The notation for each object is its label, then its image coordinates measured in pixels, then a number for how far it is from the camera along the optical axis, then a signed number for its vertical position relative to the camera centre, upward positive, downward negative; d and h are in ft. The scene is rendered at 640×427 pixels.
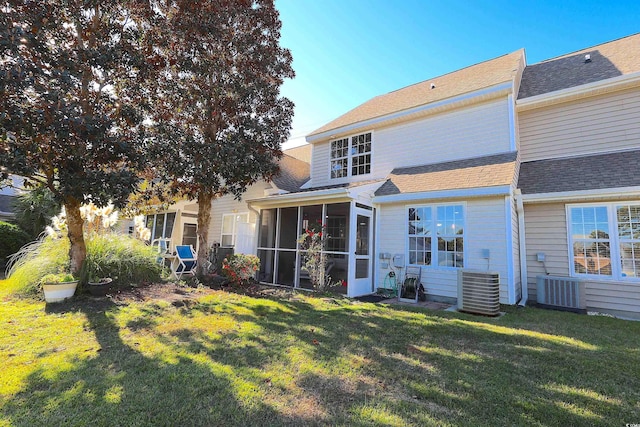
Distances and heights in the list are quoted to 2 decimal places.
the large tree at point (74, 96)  15.67 +8.54
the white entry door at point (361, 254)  26.09 -0.53
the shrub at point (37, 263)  21.13 -2.03
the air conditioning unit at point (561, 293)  22.21 -2.77
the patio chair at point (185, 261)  31.94 -2.17
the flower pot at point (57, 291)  18.86 -3.44
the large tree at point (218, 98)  24.52 +13.13
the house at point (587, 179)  22.31 +6.20
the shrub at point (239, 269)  27.48 -2.33
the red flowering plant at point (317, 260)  26.94 -1.23
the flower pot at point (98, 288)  21.07 -3.51
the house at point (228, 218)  37.14 +3.37
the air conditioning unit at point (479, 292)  20.22 -2.72
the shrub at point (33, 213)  40.42 +2.97
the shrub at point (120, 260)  22.82 -1.75
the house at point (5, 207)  57.21 +5.34
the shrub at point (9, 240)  37.35 -0.67
